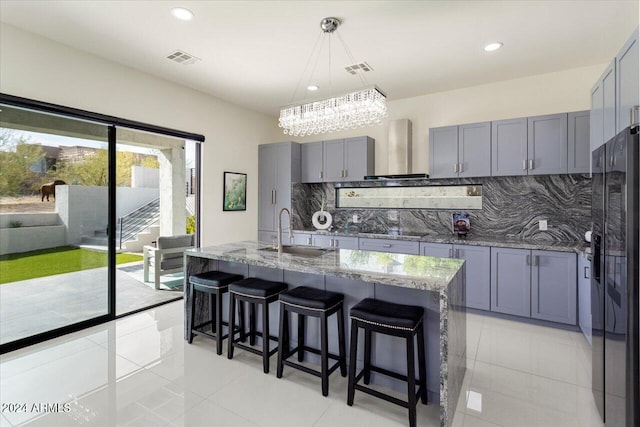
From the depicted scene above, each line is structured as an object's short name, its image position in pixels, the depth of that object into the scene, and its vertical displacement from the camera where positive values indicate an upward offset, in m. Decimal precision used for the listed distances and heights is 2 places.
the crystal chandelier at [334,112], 2.74 +0.95
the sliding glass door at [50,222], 3.02 -0.12
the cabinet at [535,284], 3.37 -0.82
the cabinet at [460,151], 4.00 +0.83
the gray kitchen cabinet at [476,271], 3.77 -0.73
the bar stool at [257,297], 2.52 -0.73
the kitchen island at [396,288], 1.86 -0.59
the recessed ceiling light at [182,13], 2.60 +1.71
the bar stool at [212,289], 2.86 -0.75
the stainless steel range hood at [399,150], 4.53 +0.93
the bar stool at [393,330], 1.89 -0.76
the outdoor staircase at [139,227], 4.81 -0.29
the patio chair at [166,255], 4.83 -0.71
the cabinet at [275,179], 5.33 +0.58
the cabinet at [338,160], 4.90 +0.87
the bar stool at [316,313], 2.23 -0.77
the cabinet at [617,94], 1.67 +0.75
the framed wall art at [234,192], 5.01 +0.33
